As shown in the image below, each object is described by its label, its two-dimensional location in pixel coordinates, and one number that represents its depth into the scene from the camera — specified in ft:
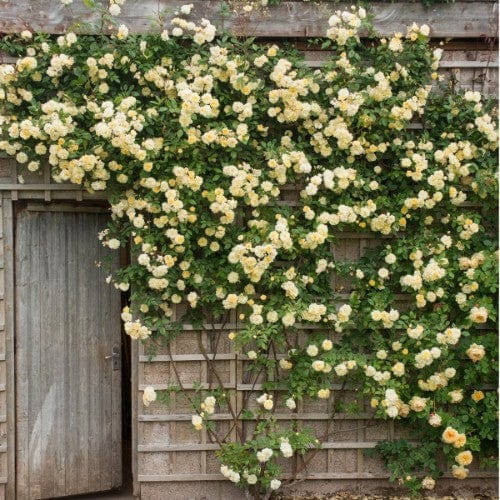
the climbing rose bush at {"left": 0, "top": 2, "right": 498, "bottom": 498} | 11.94
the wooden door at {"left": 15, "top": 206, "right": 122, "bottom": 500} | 13.28
